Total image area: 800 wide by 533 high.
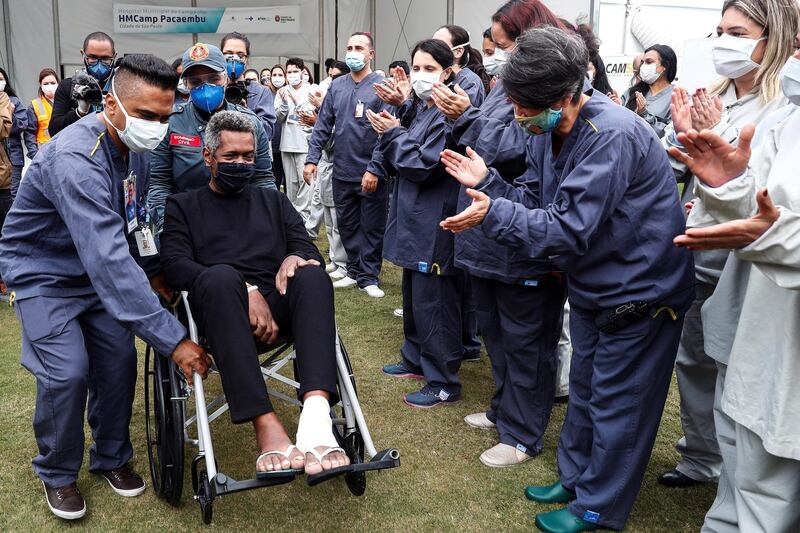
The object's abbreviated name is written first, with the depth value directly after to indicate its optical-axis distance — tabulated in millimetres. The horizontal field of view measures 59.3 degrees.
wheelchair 2225
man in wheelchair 2363
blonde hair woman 2223
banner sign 13828
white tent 13141
